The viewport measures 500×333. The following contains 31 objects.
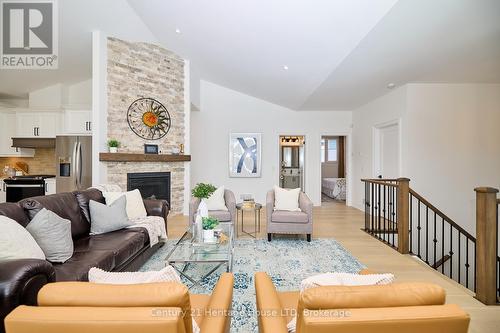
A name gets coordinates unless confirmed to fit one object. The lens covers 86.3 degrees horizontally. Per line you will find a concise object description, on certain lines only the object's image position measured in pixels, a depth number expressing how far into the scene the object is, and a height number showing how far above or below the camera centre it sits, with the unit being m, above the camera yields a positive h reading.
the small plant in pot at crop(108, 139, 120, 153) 4.80 +0.37
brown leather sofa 1.49 -0.72
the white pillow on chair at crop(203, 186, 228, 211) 4.47 -0.60
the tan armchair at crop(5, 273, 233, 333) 0.90 -0.51
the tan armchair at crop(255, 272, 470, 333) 0.96 -0.53
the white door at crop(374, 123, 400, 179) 5.40 +0.32
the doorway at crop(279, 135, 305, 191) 8.99 +0.15
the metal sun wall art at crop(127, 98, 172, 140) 5.32 +0.98
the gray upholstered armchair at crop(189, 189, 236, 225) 4.18 -0.74
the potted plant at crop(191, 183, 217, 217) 3.83 -0.36
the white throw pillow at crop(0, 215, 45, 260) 1.80 -0.55
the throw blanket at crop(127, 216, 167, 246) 3.34 -0.79
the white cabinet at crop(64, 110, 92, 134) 5.82 +0.97
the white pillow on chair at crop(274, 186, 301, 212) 4.38 -0.56
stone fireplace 5.00 +1.41
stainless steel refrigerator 5.25 +0.10
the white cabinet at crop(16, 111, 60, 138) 5.84 +0.90
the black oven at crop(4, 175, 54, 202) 5.57 -0.46
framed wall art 7.40 +0.36
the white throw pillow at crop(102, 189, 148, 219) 3.56 -0.50
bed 8.39 -0.71
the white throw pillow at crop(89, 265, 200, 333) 1.17 -0.50
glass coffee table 2.47 -0.87
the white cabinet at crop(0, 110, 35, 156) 5.84 +0.72
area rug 2.32 -1.19
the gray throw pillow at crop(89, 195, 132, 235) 3.11 -0.63
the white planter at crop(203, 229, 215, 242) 2.93 -0.77
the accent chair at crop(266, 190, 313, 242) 4.06 -0.85
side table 4.35 -0.69
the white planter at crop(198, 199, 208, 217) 3.20 -0.55
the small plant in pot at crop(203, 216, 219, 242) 2.94 -0.70
